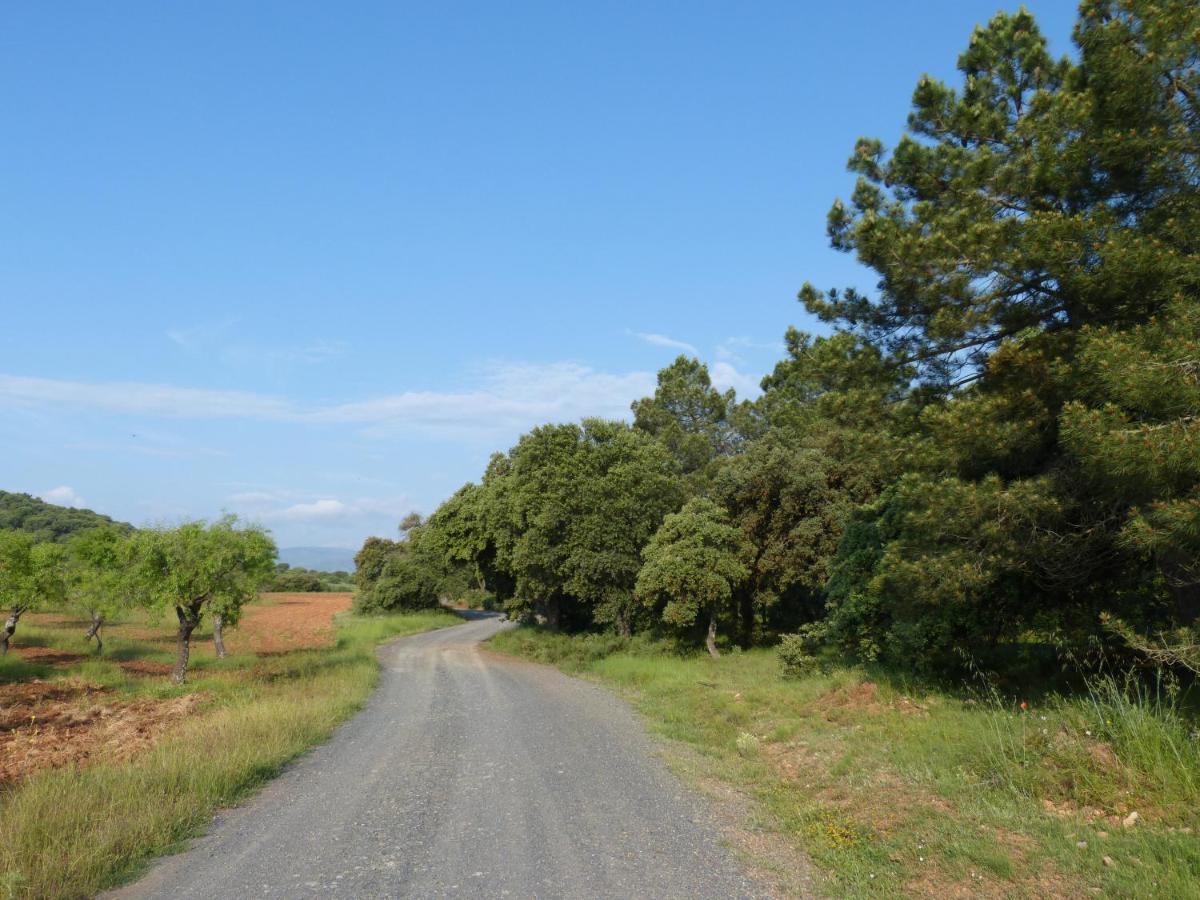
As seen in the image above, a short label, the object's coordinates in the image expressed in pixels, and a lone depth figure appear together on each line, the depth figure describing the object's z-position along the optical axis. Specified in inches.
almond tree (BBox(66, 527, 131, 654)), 980.6
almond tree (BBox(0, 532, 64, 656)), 1091.9
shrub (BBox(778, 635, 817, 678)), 695.1
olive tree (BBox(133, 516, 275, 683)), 926.4
